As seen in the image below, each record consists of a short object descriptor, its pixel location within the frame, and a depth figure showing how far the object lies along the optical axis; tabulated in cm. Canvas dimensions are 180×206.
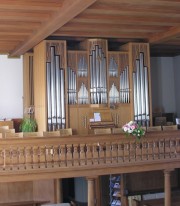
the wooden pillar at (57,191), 948
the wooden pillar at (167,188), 836
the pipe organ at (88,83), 977
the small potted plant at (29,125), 1020
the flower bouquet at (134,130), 805
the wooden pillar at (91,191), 798
